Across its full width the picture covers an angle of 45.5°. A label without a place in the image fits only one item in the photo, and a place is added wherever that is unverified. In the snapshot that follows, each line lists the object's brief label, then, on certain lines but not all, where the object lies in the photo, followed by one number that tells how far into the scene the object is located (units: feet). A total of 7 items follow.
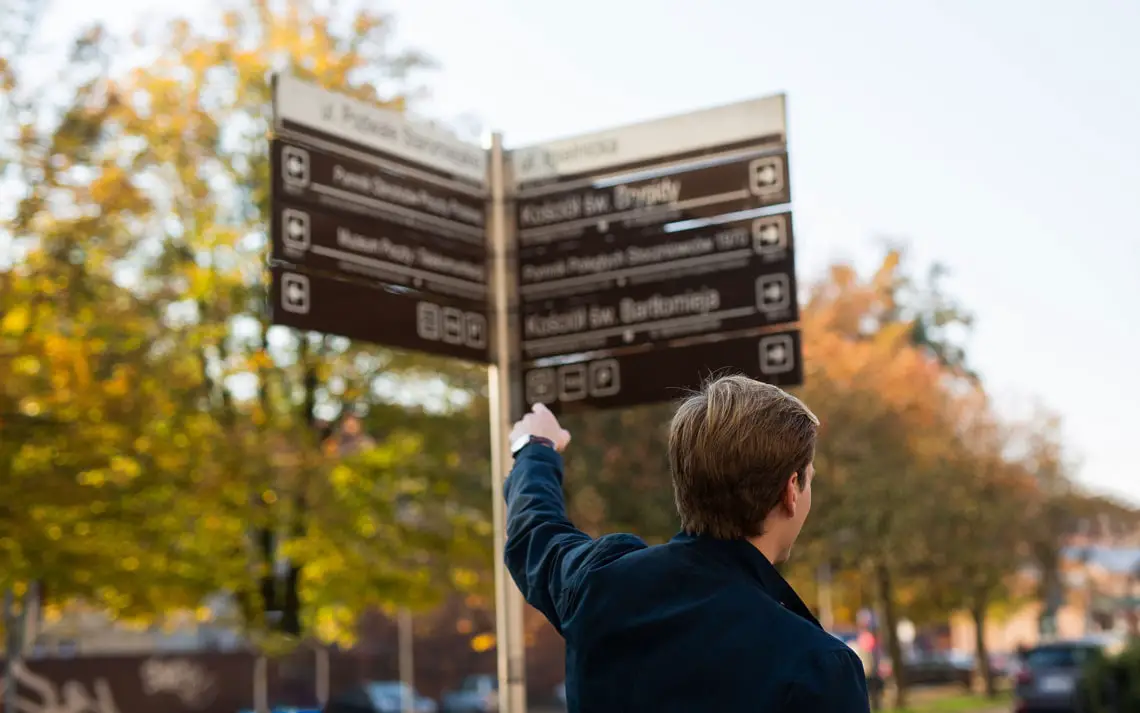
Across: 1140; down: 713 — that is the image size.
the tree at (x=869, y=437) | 83.51
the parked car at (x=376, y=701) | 120.98
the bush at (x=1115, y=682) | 46.75
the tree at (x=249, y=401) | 56.75
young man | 6.55
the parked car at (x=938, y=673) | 157.38
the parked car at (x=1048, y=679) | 82.28
